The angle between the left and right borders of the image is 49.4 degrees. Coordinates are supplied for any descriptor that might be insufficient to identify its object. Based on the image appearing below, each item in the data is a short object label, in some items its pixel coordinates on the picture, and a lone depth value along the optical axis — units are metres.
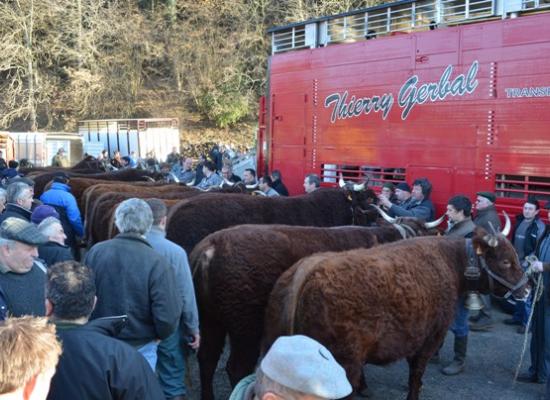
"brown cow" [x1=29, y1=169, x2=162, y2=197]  13.37
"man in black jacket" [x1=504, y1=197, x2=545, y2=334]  7.29
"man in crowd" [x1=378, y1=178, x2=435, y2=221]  8.45
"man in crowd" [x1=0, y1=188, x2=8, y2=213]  7.06
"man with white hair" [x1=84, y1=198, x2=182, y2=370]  3.93
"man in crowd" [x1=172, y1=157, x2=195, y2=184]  15.06
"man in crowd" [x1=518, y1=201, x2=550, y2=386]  5.82
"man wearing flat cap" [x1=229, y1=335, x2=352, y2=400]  1.90
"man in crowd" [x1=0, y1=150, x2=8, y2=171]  16.36
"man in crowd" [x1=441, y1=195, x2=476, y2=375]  6.38
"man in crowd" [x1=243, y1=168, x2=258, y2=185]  11.97
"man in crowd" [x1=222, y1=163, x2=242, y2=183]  12.72
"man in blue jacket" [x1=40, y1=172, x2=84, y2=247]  8.55
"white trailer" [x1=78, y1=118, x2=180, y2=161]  29.83
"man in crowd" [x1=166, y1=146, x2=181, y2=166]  24.59
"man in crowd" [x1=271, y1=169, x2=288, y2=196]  11.23
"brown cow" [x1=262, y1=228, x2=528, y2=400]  4.23
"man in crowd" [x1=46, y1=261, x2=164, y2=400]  2.55
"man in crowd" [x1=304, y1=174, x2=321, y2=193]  9.99
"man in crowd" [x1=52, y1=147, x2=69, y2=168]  22.73
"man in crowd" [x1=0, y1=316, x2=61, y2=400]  1.91
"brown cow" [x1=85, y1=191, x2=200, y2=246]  8.32
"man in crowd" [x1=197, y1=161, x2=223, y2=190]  12.53
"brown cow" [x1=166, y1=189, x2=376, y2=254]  7.28
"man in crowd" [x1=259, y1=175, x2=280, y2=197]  10.29
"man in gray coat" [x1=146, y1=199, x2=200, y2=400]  4.54
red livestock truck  8.16
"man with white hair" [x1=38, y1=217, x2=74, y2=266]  4.94
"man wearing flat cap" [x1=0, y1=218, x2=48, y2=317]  3.59
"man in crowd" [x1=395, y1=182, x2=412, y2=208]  9.02
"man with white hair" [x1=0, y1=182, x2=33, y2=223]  6.45
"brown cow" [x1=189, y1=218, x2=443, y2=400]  5.25
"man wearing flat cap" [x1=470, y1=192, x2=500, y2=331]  7.28
